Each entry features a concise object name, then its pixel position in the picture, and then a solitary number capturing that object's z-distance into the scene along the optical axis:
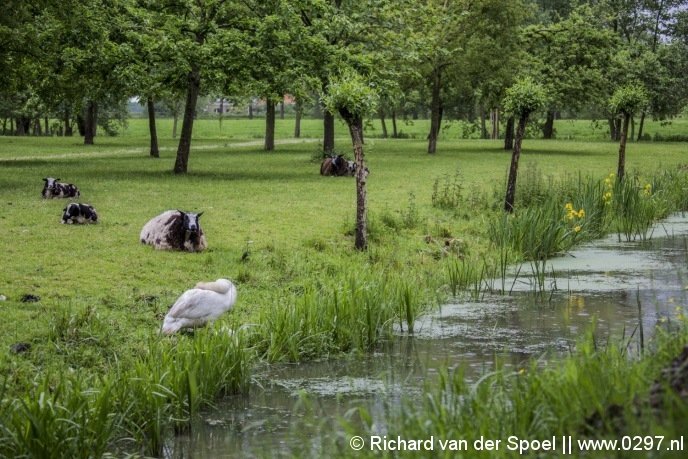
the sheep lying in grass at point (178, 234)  17.39
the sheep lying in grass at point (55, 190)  25.33
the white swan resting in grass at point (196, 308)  11.77
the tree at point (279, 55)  33.97
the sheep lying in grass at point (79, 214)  20.44
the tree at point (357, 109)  18.22
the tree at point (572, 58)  54.44
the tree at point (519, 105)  23.39
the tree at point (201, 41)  33.03
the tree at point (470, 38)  50.66
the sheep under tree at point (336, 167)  36.19
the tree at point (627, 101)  28.69
